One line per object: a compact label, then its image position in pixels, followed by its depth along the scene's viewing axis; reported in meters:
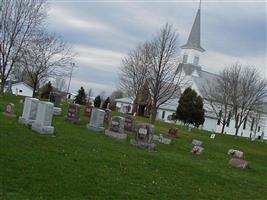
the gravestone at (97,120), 19.58
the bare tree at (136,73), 48.56
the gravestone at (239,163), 16.75
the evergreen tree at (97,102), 65.06
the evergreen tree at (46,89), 58.15
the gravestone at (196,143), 23.17
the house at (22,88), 81.07
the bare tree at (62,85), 110.94
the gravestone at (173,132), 26.54
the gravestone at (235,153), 21.43
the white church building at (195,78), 75.31
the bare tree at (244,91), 55.09
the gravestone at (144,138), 16.94
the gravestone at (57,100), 23.84
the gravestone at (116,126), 18.69
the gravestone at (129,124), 22.95
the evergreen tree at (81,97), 63.83
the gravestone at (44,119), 14.99
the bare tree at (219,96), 56.78
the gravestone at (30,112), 16.53
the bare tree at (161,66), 39.39
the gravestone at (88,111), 27.09
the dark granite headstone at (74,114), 20.98
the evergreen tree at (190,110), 53.62
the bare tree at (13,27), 34.44
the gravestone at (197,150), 19.11
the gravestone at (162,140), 20.92
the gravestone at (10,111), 18.56
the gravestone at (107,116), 24.59
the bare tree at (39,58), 38.34
